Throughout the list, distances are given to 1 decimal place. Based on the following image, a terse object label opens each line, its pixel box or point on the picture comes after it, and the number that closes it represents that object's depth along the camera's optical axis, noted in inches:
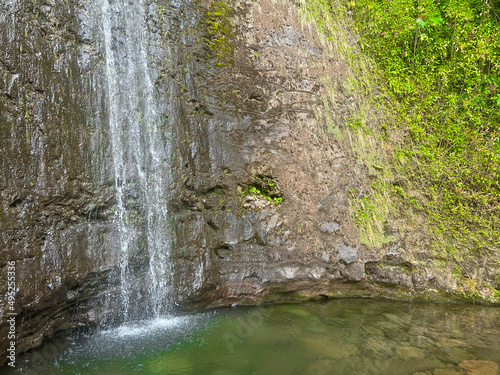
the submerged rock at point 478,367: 132.1
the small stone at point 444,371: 131.1
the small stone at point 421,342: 154.4
